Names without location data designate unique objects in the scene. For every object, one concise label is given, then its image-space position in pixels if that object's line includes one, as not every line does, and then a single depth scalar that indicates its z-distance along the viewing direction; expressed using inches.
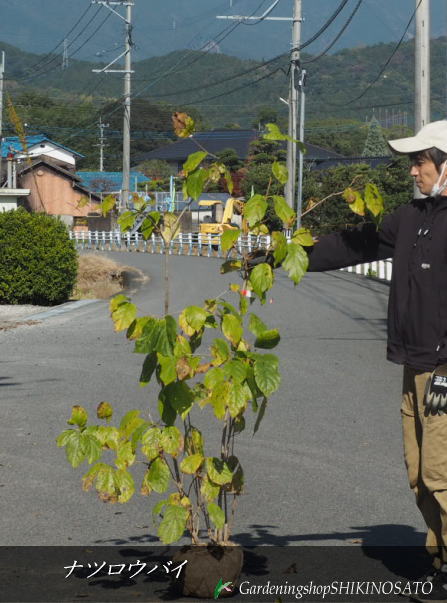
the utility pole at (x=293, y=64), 1637.3
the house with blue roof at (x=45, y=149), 3617.1
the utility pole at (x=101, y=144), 4284.0
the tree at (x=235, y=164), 3383.4
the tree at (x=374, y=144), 5009.8
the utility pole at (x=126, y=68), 2300.7
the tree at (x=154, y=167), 4078.0
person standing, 182.1
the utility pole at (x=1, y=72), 2488.9
